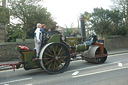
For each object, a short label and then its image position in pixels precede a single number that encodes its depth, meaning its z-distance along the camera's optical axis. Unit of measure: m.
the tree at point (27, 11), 11.15
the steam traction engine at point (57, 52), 5.87
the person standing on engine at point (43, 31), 6.19
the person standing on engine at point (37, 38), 6.03
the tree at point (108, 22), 16.56
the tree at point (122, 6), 19.33
